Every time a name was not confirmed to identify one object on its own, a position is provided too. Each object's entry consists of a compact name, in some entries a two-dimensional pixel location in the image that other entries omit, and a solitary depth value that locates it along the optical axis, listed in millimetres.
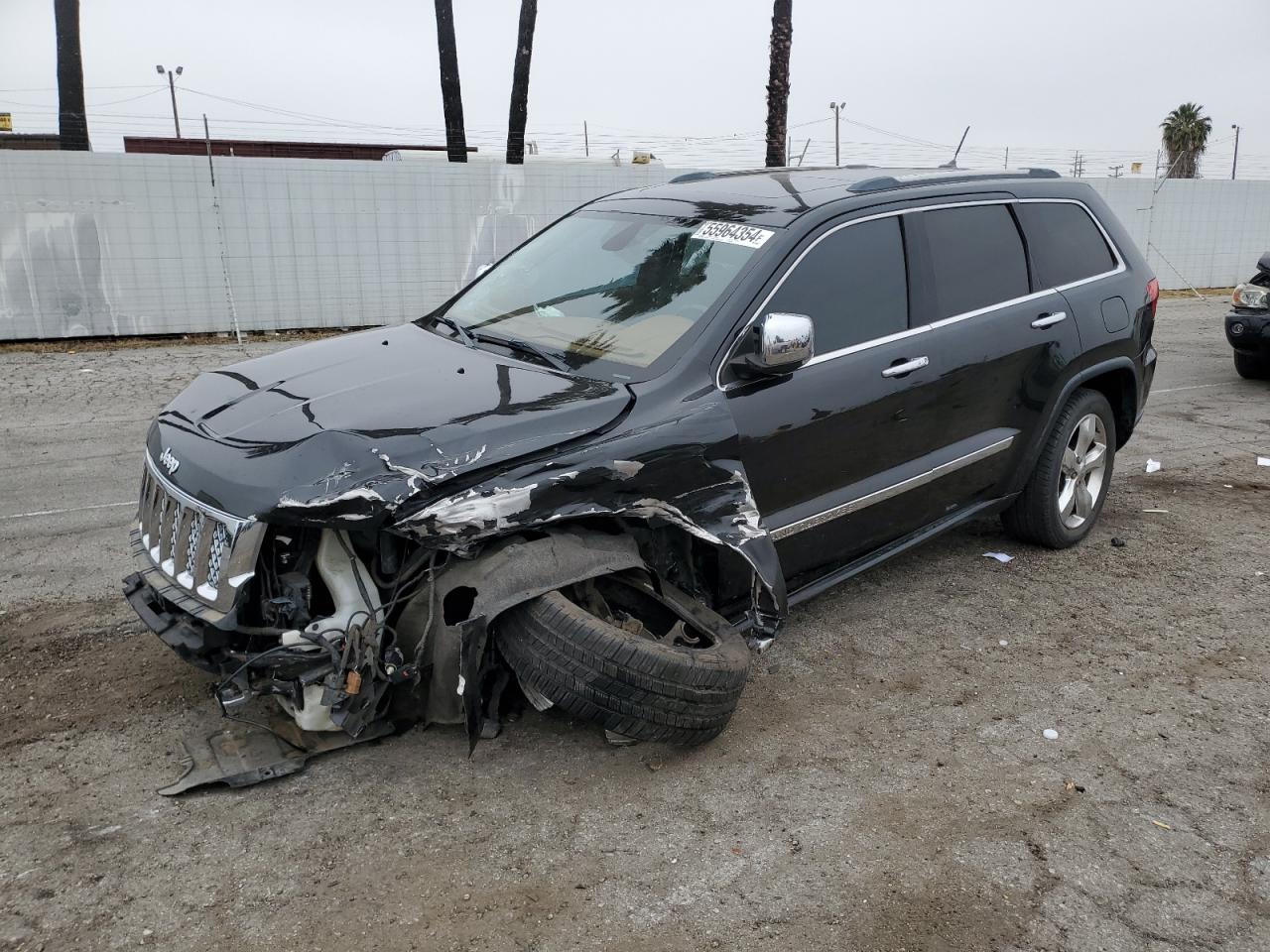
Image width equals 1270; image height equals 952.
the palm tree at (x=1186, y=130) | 63938
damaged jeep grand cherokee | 3135
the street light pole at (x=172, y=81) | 45556
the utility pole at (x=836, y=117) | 57469
